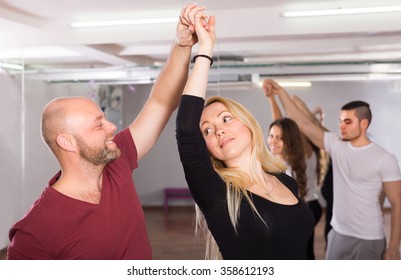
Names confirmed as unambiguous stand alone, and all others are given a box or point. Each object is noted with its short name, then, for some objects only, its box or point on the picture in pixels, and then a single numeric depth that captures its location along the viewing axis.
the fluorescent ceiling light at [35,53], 4.54
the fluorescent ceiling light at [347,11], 3.60
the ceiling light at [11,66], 4.50
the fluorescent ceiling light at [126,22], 3.97
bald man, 1.53
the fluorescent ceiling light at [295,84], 4.07
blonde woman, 1.43
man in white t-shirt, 3.22
